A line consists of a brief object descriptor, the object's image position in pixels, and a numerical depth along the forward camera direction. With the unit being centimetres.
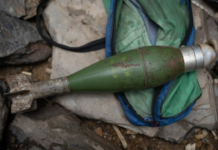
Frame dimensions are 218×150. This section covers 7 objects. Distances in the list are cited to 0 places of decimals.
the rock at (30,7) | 75
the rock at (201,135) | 77
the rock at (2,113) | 65
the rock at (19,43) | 71
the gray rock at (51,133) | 65
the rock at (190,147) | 76
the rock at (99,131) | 74
